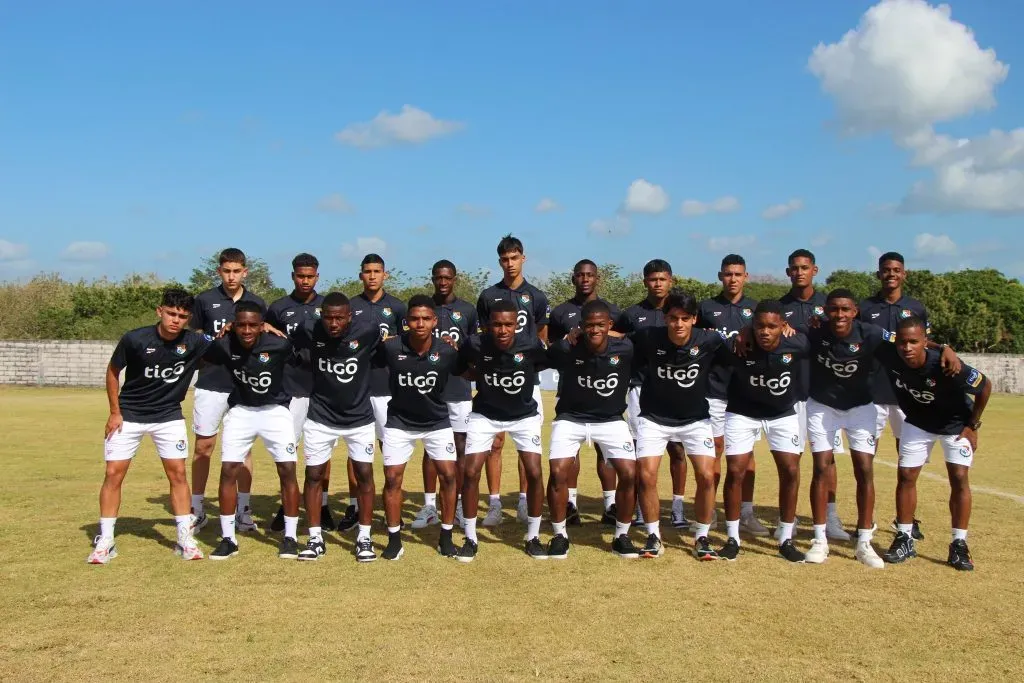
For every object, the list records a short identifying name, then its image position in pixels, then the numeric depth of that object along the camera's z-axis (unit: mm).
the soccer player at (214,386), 8406
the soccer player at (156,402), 7301
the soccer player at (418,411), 7578
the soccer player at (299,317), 8656
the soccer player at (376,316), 8875
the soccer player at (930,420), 7234
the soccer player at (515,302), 8914
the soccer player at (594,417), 7660
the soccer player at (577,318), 9055
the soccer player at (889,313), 8805
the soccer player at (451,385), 9008
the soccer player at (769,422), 7637
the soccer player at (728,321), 8711
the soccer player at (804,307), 8398
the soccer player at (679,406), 7660
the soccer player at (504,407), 7703
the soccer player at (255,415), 7605
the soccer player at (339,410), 7605
